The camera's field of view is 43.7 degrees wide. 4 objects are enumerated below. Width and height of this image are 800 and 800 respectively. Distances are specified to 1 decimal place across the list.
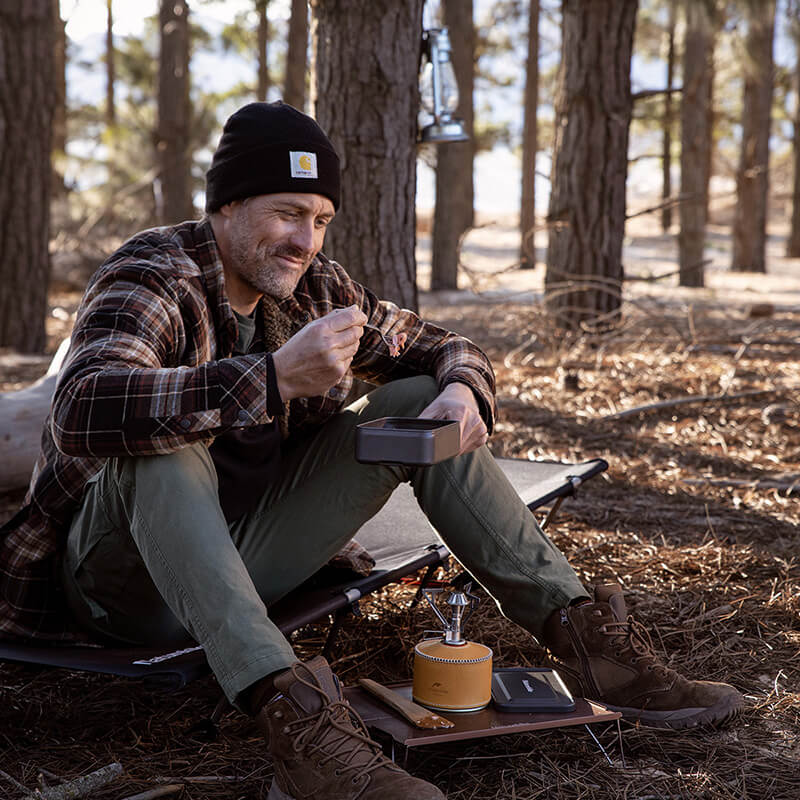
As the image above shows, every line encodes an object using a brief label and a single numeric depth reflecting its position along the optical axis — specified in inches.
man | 67.1
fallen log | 136.5
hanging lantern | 150.7
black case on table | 74.5
